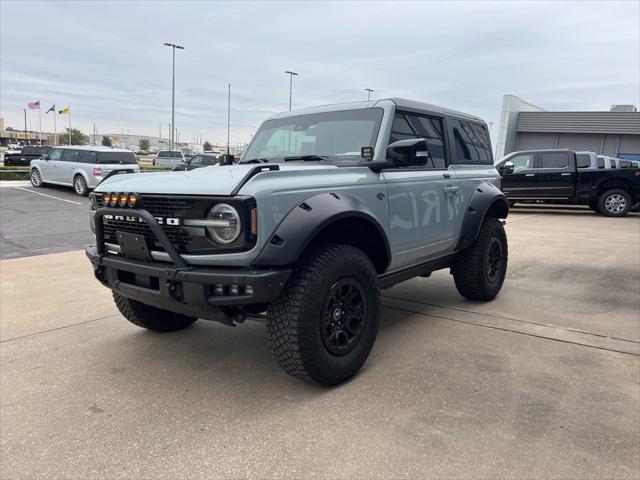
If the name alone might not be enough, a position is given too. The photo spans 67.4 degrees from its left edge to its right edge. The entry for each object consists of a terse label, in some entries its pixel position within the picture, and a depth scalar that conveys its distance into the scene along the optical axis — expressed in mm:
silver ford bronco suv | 2615
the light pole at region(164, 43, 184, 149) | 35656
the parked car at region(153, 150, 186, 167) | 31750
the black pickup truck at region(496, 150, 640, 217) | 14047
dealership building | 30875
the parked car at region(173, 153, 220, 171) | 23047
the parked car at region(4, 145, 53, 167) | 30531
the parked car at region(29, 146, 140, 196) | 15938
